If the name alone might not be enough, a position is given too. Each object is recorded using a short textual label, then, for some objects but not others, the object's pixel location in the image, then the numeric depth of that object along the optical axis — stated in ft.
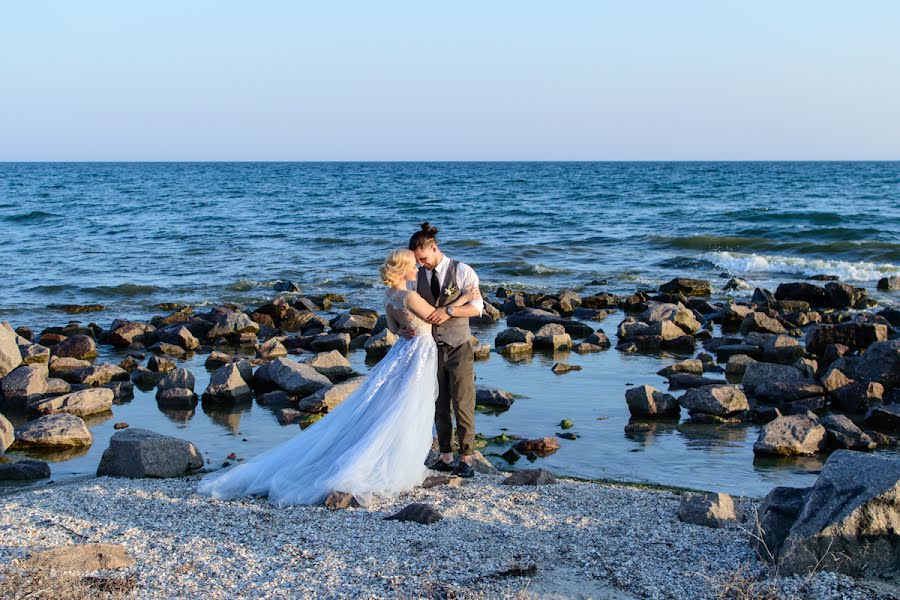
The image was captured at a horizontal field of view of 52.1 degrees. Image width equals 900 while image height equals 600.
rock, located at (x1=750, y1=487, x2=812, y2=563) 20.82
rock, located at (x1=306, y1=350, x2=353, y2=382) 46.21
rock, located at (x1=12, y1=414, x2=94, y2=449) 34.17
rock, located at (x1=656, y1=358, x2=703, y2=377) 46.68
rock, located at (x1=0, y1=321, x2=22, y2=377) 45.29
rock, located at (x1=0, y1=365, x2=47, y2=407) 41.60
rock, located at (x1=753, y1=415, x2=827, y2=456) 32.71
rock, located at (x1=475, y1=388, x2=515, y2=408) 40.14
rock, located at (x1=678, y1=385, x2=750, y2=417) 38.04
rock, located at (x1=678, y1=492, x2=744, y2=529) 23.73
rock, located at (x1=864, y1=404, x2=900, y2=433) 36.36
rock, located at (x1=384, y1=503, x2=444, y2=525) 23.56
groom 27.61
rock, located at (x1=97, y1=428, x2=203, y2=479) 29.66
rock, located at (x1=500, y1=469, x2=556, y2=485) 28.04
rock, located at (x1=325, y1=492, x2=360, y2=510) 25.03
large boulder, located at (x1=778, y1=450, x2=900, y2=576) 19.45
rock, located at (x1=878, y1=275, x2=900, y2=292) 76.87
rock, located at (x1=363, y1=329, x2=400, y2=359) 52.54
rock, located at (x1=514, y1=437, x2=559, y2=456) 33.53
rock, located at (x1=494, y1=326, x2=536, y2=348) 53.78
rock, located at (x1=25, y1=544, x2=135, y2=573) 19.96
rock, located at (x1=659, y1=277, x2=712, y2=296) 76.43
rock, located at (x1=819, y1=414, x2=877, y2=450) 33.47
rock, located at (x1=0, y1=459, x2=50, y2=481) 30.42
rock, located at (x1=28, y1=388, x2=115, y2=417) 39.17
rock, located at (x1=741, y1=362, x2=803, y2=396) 42.73
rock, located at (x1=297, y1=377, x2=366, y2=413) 38.75
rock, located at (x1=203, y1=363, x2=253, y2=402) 41.50
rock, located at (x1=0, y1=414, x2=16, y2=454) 33.71
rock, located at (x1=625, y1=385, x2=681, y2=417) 38.27
